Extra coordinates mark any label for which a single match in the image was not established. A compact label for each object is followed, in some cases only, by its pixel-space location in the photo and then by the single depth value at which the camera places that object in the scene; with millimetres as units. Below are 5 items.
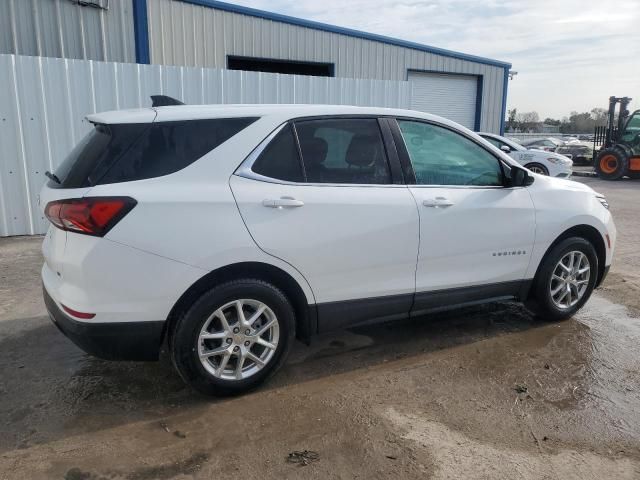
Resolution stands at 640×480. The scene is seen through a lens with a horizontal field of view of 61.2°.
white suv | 2918
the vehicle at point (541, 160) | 13438
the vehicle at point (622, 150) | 18312
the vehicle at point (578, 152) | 25156
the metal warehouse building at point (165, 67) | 7277
